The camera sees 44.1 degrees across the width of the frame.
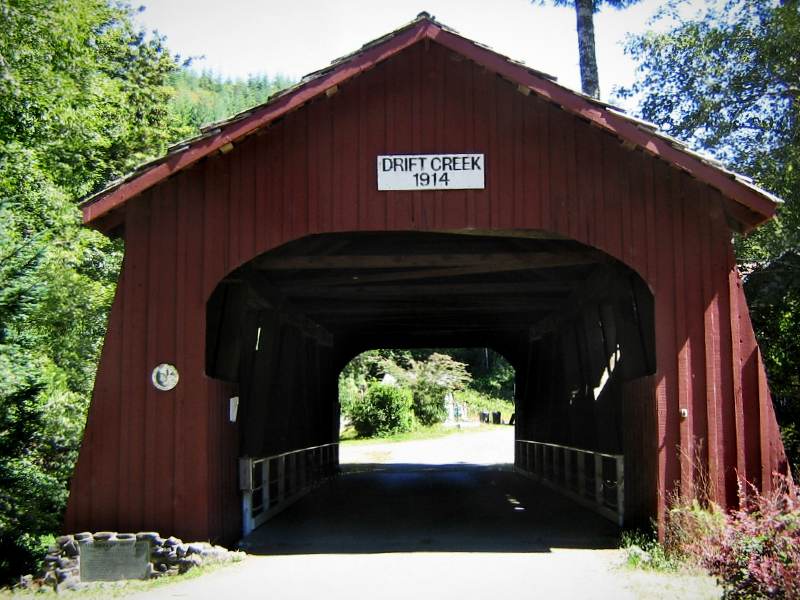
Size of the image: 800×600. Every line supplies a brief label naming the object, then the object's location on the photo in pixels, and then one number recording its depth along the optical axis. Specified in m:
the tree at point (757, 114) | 15.10
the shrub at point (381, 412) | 37.00
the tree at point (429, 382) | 41.50
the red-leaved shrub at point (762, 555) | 5.90
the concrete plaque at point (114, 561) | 9.08
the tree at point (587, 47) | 19.09
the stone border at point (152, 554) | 9.11
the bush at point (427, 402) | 41.75
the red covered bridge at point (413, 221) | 9.54
